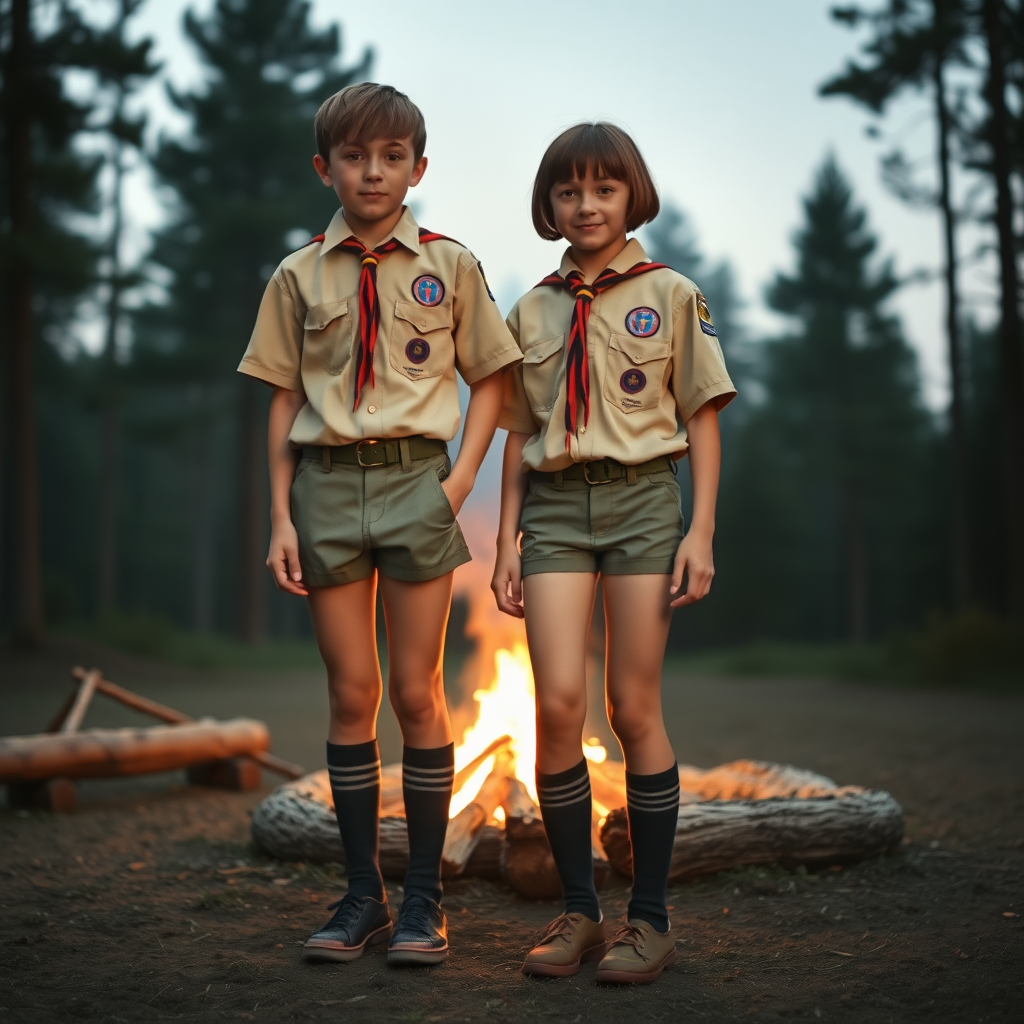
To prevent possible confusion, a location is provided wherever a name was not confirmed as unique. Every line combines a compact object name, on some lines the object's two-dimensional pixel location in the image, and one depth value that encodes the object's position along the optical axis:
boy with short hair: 2.97
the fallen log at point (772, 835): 3.99
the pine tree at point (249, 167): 20.61
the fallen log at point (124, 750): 5.39
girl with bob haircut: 2.91
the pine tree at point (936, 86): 15.34
